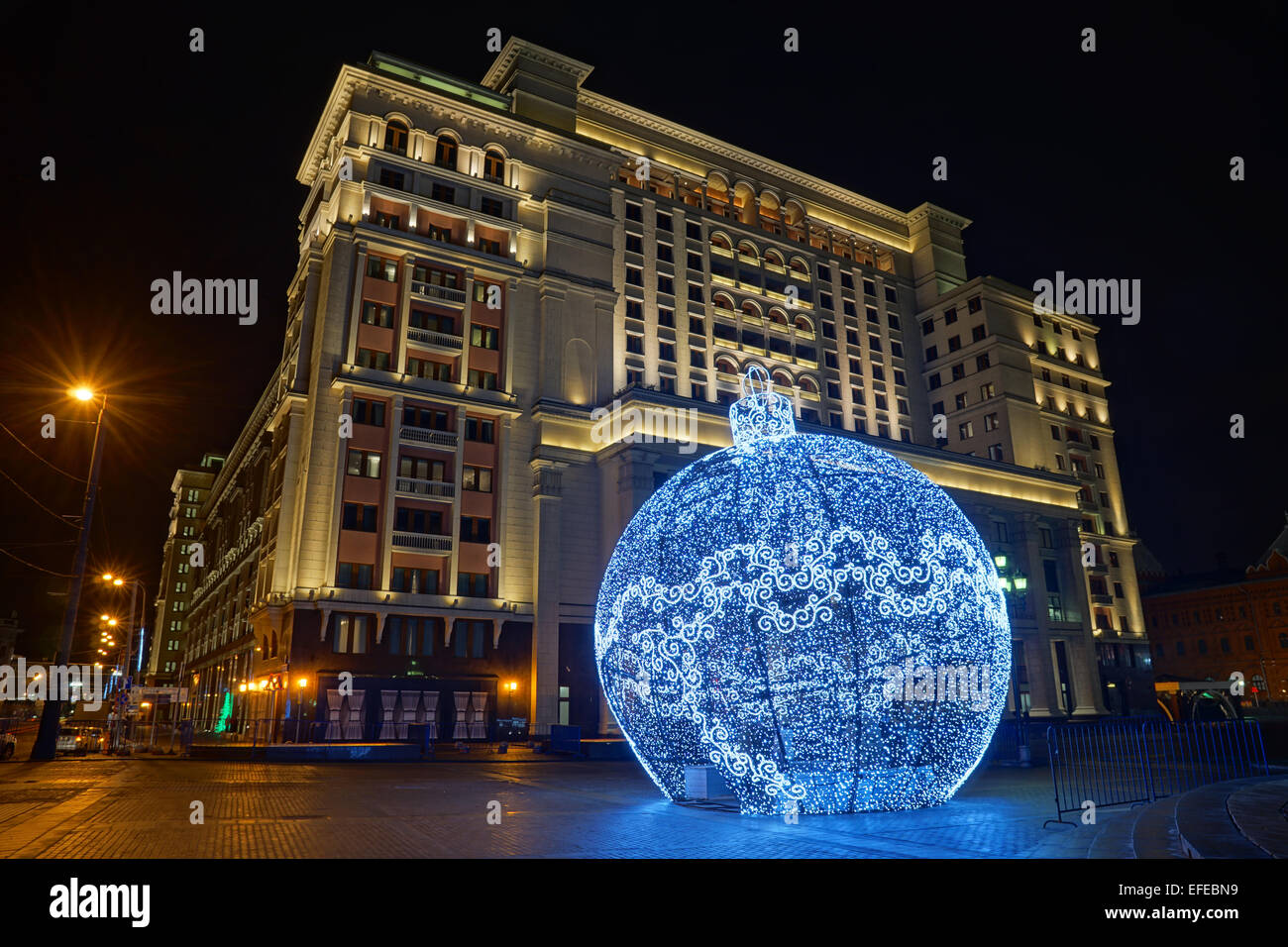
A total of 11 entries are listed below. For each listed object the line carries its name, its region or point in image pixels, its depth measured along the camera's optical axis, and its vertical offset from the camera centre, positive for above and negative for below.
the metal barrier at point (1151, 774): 12.95 -1.89
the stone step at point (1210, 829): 7.48 -1.59
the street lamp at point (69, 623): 22.62 +2.00
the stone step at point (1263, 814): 7.85 -1.60
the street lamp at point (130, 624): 29.54 +2.68
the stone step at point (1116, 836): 8.03 -1.71
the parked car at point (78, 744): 32.41 -1.99
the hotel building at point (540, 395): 38.34 +17.37
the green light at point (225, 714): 49.18 -1.26
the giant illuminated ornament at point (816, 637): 10.70 +0.62
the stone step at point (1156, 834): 7.94 -1.67
